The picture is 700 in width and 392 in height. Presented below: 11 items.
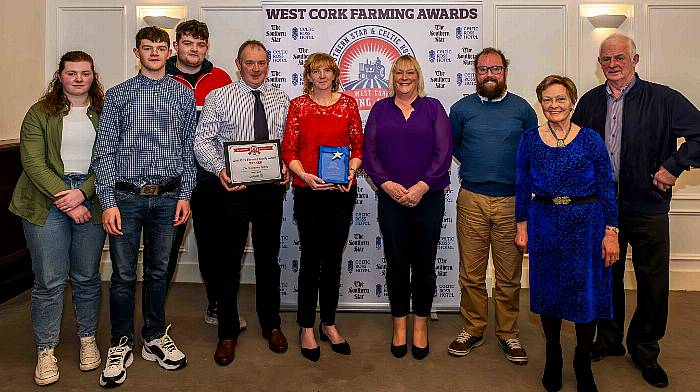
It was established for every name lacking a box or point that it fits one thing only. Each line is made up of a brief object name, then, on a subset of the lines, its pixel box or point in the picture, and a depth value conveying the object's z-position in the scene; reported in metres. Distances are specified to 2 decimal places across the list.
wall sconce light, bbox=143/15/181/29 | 4.69
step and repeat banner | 3.99
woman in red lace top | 3.09
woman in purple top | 3.10
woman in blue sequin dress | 2.68
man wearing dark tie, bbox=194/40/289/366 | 3.04
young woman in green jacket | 2.80
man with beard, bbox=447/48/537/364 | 3.18
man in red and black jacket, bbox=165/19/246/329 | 3.22
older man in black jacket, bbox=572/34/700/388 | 2.93
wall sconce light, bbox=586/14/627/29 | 4.57
